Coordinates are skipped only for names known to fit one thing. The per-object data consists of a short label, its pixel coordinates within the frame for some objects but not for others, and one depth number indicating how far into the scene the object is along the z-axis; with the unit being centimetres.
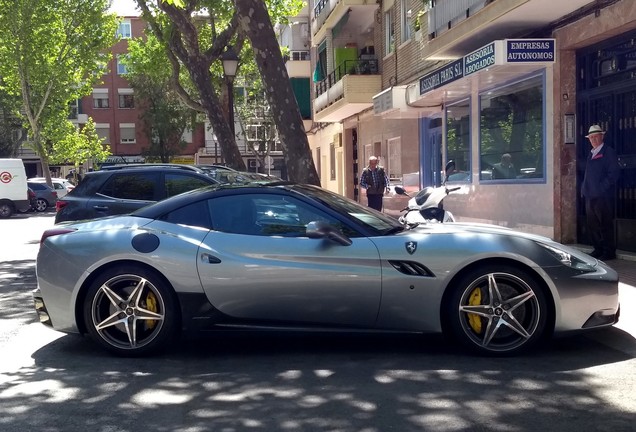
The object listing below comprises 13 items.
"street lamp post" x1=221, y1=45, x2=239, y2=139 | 1958
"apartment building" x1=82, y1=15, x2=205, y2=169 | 6247
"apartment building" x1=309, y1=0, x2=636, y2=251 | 1090
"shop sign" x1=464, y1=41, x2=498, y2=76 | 1180
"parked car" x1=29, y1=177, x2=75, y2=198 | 4019
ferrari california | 554
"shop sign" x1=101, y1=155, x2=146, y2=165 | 6006
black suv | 1081
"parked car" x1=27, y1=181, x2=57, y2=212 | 3841
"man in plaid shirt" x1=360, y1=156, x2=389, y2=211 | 1599
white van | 3378
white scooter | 888
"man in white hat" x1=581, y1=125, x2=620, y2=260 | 985
